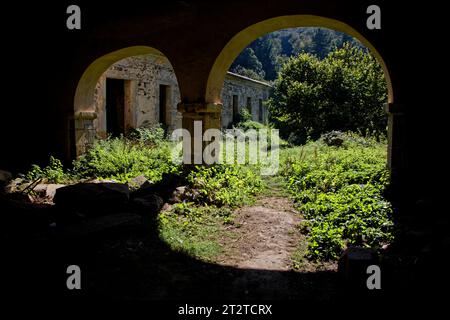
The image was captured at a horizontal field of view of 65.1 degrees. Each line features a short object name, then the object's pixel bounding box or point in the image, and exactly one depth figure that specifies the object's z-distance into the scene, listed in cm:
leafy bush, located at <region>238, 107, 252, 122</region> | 1786
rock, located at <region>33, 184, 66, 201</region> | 585
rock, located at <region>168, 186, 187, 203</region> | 540
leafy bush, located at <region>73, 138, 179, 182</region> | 673
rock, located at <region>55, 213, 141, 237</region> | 390
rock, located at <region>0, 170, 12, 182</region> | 639
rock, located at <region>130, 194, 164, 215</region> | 491
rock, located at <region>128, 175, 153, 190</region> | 603
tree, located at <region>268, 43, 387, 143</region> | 1244
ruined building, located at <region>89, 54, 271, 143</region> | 995
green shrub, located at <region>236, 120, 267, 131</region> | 1708
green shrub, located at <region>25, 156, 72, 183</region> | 676
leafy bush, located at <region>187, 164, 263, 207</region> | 547
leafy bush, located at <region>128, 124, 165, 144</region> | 1058
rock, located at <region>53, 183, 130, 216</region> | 464
